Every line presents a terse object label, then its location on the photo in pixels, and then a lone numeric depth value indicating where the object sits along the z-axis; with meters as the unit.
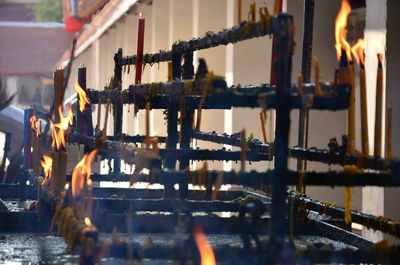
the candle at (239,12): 4.77
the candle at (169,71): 5.56
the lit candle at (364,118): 4.36
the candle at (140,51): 6.36
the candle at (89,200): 4.63
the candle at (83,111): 7.04
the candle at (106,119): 5.95
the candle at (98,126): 6.91
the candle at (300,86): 4.08
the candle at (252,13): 4.35
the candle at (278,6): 4.63
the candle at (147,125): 4.61
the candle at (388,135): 4.33
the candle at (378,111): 4.38
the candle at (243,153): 4.52
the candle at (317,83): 4.07
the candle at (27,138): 8.51
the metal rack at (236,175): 3.96
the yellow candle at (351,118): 4.15
